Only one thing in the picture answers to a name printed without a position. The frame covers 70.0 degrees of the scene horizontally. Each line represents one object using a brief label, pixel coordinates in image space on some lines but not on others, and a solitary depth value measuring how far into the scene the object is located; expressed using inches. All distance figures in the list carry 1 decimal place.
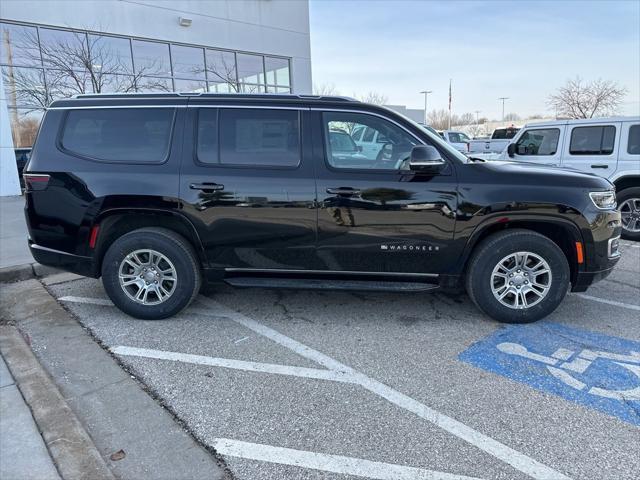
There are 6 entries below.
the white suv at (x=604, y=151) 290.2
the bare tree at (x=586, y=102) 1159.0
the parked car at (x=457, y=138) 850.1
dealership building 492.4
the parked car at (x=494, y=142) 749.9
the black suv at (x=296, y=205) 156.3
